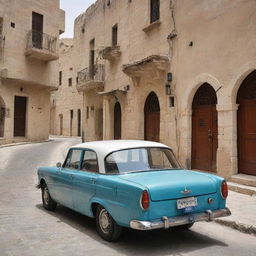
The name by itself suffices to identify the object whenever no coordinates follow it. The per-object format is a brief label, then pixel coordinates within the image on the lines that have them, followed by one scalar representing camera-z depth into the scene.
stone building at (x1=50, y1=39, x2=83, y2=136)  33.72
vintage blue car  4.02
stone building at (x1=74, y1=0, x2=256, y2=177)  8.59
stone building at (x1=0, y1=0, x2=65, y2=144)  21.08
